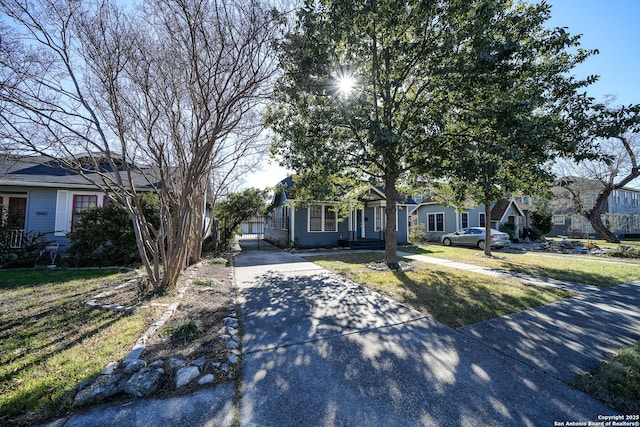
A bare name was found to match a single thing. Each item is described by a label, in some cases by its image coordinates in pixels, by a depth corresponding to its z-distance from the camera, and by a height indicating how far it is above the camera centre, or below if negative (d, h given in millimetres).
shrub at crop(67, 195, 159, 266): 8375 -327
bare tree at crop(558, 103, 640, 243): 15883 +3459
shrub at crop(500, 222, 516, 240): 20703 -35
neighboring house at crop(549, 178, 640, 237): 19000 +1864
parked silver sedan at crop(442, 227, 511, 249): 15523 -636
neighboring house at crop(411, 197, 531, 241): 21078 +940
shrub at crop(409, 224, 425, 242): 19953 -352
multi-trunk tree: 4441 +3064
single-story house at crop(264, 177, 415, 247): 14545 +253
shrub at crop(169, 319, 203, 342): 3414 -1399
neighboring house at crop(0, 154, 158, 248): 9492 +1105
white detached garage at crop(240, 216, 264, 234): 34438 +55
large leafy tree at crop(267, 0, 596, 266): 6008 +3791
